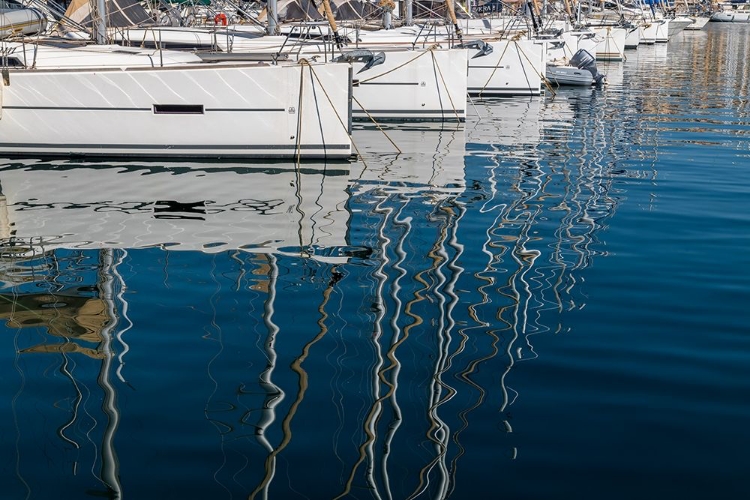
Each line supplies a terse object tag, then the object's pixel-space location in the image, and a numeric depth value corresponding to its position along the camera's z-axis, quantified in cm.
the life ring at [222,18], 2679
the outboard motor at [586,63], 3241
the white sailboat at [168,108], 1492
